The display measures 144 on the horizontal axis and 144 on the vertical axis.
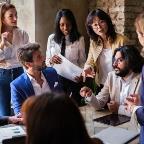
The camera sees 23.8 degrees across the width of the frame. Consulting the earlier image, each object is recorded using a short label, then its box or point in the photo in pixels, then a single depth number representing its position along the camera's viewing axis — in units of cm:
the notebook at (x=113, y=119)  232
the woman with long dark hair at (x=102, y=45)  312
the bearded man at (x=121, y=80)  268
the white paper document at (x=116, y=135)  193
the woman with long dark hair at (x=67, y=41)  343
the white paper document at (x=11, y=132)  203
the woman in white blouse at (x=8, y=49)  326
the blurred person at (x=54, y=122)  109
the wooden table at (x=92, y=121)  216
